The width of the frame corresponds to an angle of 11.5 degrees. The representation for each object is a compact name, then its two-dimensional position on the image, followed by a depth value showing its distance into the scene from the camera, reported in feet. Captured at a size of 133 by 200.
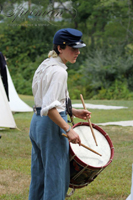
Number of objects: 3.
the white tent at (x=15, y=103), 64.48
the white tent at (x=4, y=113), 42.48
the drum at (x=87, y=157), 15.96
